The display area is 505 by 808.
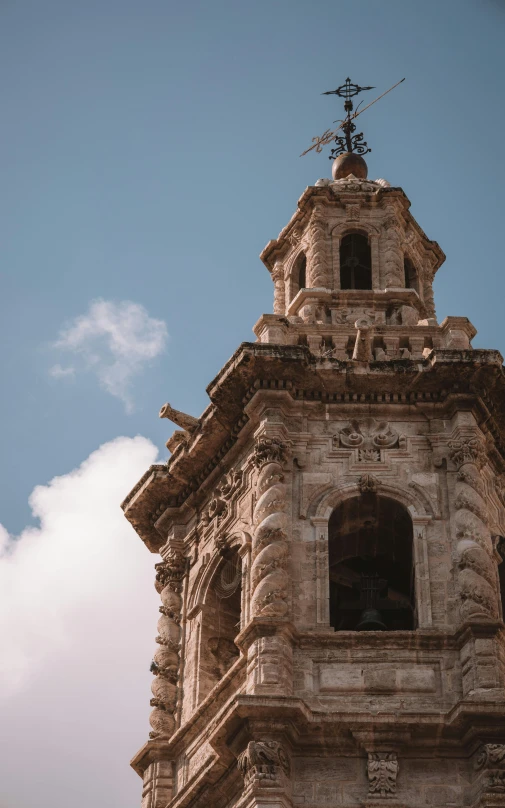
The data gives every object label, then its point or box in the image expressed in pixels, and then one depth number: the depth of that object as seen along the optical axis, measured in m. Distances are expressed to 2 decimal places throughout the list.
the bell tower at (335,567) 22.00
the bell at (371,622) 24.45
